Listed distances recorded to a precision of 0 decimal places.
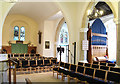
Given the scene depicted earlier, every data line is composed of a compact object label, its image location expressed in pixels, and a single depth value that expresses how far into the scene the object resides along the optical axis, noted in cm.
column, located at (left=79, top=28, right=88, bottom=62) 642
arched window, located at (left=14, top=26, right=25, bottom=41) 1170
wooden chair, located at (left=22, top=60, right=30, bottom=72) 555
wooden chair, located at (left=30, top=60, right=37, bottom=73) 565
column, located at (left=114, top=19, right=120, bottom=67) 441
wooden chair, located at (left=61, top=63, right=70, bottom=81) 408
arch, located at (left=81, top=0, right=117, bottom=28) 464
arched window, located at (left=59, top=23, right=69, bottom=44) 1332
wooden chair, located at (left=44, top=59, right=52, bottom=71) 598
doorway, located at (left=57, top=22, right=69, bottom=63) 1330
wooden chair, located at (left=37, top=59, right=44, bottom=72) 582
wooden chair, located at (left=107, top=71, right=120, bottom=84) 307
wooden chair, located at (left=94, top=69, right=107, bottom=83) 335
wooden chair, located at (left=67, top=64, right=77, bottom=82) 371
